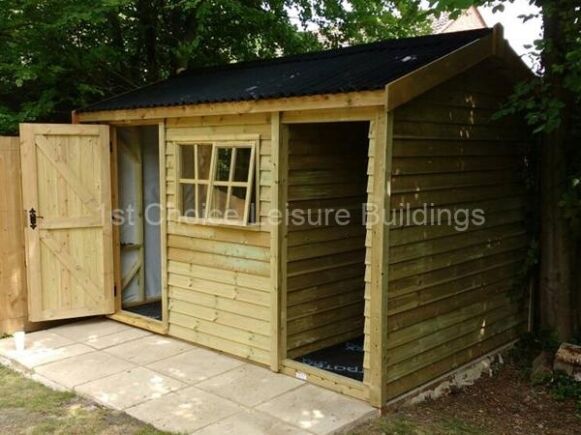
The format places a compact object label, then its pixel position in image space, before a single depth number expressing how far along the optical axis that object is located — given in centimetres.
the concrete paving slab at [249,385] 439
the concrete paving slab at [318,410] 394
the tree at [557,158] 469
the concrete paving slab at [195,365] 481
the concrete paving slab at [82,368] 471
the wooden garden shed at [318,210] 422
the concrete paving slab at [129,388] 432
